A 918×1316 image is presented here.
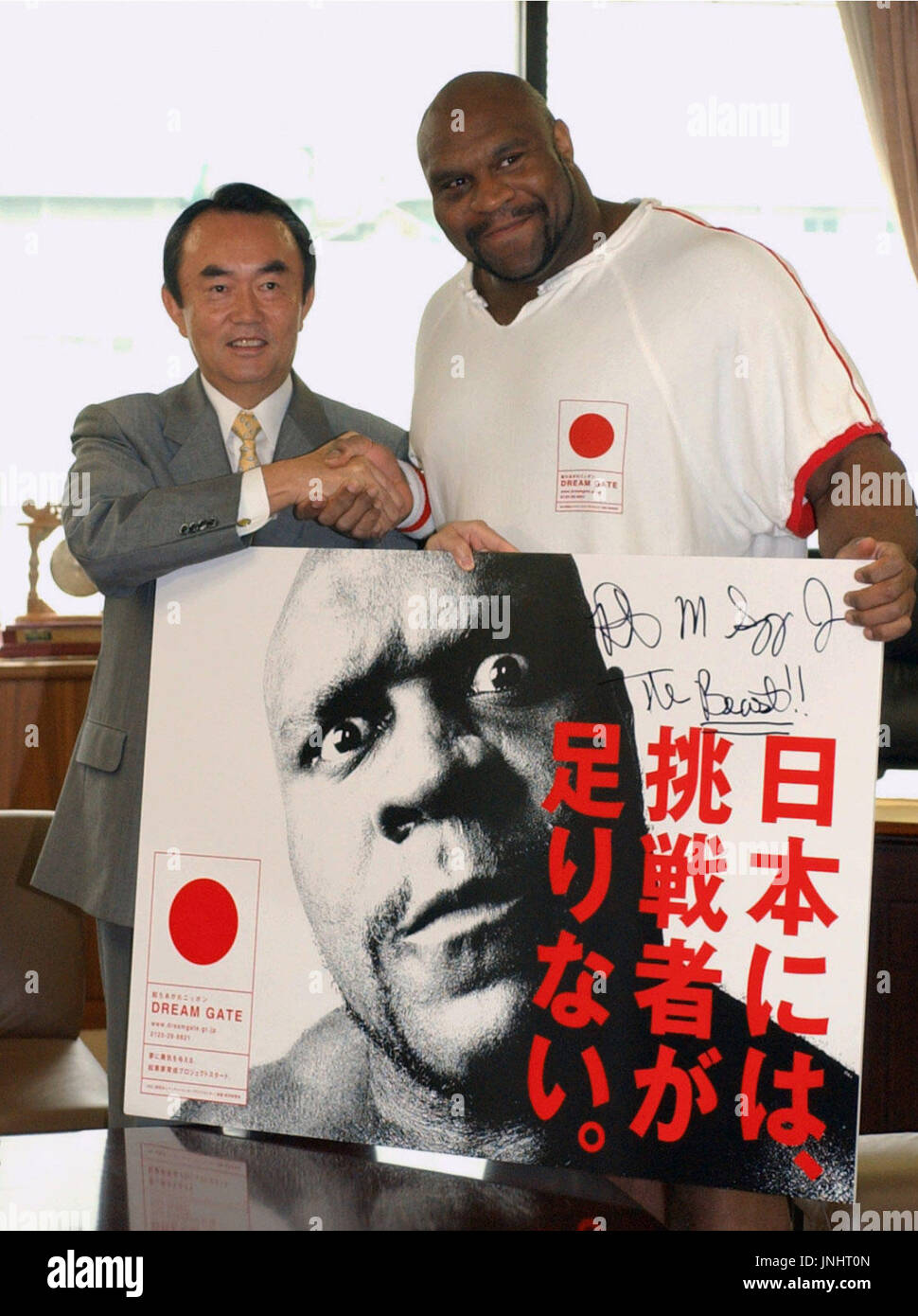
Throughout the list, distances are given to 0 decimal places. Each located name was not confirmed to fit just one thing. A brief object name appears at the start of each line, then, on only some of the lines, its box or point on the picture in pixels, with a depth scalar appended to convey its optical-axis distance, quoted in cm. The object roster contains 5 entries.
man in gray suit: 150
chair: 239
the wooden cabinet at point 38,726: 348
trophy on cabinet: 364
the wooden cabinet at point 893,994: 250
